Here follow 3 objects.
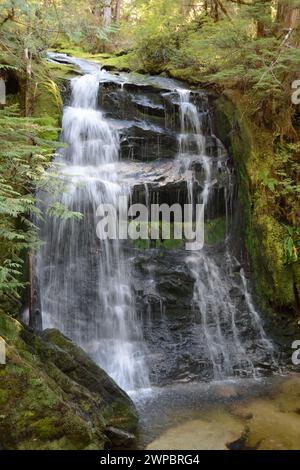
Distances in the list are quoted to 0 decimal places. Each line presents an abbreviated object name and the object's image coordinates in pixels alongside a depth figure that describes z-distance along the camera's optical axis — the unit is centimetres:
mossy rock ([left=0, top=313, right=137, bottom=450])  415
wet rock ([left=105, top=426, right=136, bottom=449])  477
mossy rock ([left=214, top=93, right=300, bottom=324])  827
